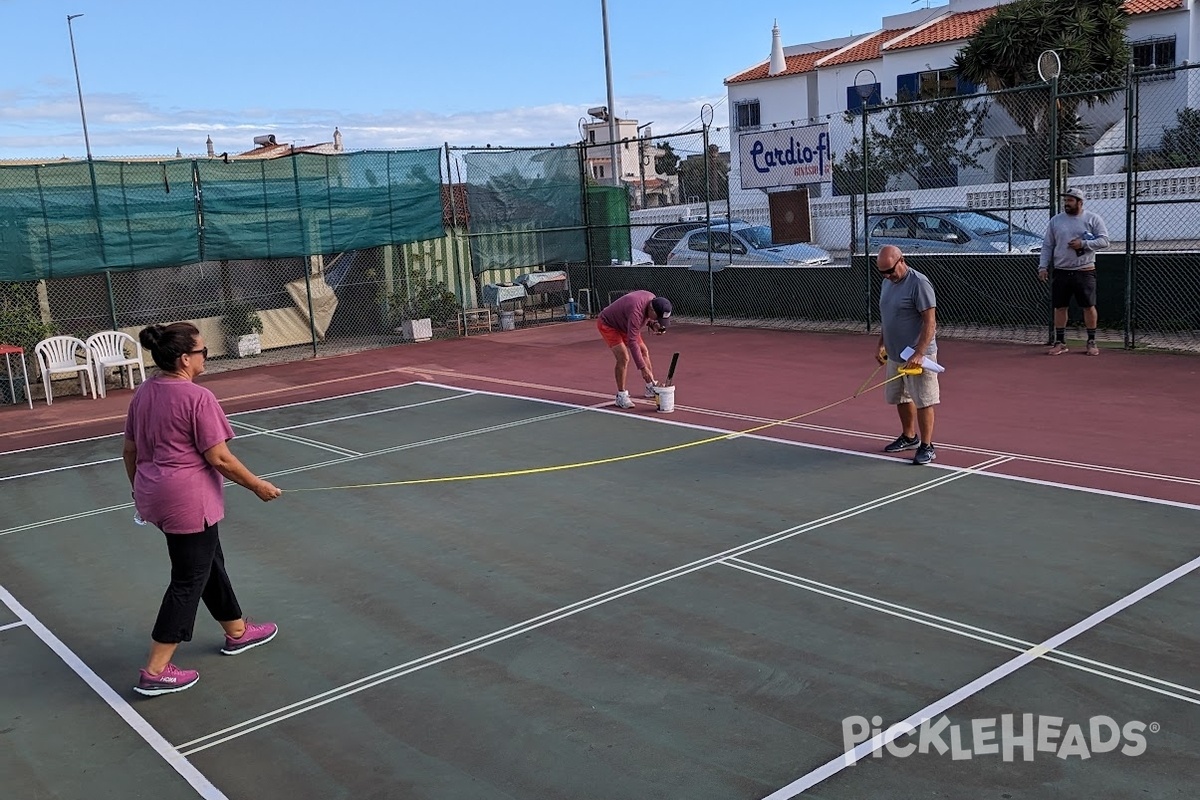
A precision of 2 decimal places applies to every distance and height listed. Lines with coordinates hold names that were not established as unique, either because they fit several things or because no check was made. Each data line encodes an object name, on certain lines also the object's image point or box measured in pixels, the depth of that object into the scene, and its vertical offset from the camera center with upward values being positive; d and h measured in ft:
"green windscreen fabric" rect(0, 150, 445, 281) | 57.26 +3.36
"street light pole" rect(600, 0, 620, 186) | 89.24 +13.79
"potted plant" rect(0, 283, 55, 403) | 55.01 -1.98
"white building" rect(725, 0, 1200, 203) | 99.45 +17.83
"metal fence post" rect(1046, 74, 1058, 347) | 49.21 +2.38
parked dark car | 74.54 -0.36
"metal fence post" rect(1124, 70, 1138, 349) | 46.21 +0.27
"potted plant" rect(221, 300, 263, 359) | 66.44 -3.64
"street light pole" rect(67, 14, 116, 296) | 59.00 +2.45
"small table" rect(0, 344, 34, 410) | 52.80 -3.45
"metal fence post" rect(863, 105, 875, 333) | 57.06 -1.12
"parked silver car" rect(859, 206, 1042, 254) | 58.39 -1.10
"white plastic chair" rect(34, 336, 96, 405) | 54.03 -3.79
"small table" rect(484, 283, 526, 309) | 72.79 -2.97
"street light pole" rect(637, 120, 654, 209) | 71.92 +5.29
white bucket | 40.83 -5.96
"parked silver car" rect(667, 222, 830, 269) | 68.08 -1.33
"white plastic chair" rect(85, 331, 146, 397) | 55.57 -3.89
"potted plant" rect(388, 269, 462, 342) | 70.28 -3.15
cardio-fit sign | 63.16 +3.97
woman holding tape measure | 19.22 -3.46
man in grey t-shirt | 30.86 -3.37
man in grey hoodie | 46.68 -2.08
